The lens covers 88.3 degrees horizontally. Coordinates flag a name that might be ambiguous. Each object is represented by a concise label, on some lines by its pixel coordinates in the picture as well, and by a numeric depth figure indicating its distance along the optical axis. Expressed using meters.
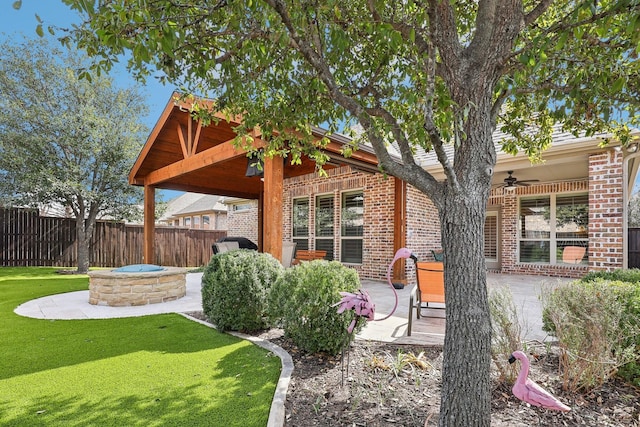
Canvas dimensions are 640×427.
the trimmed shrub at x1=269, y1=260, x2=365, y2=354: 3.17
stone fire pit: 5.79
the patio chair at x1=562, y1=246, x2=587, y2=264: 8.91
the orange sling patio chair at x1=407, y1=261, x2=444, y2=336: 4.19
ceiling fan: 8.01
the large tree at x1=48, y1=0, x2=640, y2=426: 1.87
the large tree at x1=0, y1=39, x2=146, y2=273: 10.38
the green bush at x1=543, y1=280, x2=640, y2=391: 2.45
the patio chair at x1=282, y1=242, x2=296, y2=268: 9.14
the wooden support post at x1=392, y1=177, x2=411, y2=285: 7.98
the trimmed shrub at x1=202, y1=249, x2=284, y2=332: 4.01
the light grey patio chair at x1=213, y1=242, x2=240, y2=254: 9.34
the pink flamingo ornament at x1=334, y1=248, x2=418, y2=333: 2.69
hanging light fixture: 5.98
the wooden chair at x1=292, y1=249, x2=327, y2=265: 10.00
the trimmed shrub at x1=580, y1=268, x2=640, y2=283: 3.53
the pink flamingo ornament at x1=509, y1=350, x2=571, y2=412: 1.81
